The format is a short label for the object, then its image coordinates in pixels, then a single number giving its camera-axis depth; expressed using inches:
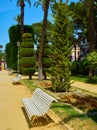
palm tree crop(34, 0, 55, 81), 335.1
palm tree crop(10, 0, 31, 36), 515.8
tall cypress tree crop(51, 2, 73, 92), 235.3
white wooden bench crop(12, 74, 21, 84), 332.2
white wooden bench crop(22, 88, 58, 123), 126.0
